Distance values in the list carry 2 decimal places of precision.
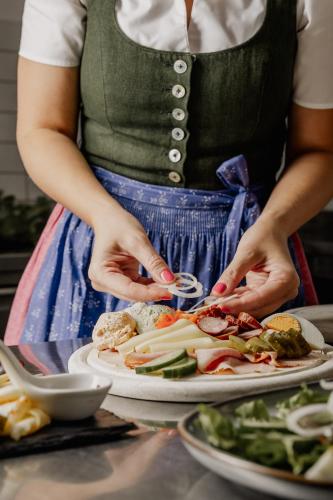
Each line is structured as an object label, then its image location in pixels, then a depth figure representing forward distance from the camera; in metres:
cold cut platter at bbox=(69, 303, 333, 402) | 1.37
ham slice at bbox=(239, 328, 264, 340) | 1.47
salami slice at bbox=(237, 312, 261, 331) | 1.50
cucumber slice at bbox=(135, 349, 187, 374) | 1.38
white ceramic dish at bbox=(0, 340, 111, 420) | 1.22
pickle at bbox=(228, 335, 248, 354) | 1.43
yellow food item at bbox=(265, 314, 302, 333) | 1.49
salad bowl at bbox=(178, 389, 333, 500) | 0.95
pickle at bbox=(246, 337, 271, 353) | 1.43
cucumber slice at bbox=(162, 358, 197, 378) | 1.37
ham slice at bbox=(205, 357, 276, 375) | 1.39
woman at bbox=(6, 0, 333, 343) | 1.80
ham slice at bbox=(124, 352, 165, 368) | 1.41
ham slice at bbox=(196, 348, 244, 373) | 1.39
